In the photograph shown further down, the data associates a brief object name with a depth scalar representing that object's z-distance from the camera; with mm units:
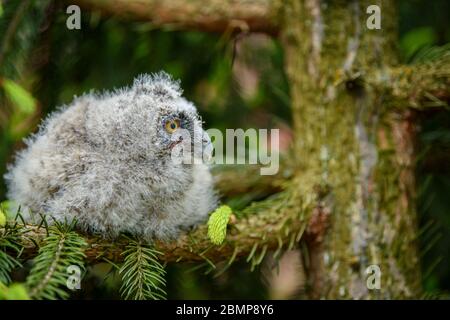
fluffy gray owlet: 782
